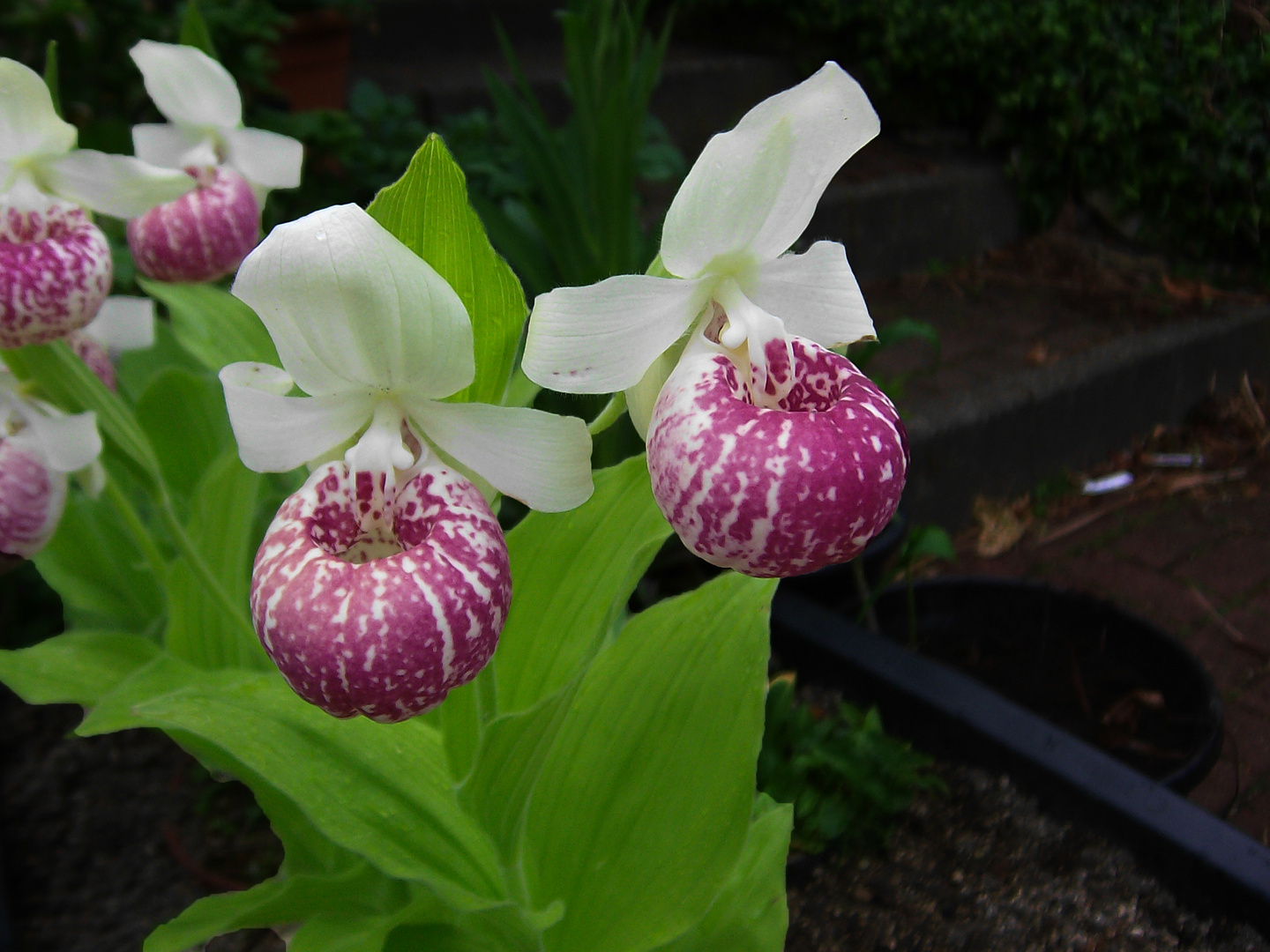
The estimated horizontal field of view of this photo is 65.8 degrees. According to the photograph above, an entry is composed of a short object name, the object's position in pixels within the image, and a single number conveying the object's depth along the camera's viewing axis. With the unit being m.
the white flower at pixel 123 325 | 0.35
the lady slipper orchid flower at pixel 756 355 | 0.16
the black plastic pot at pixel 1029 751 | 0.34
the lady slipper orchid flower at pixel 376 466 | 0.16
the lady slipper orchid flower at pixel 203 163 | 0.32
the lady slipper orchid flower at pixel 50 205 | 0.24
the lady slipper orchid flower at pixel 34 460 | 0.25
